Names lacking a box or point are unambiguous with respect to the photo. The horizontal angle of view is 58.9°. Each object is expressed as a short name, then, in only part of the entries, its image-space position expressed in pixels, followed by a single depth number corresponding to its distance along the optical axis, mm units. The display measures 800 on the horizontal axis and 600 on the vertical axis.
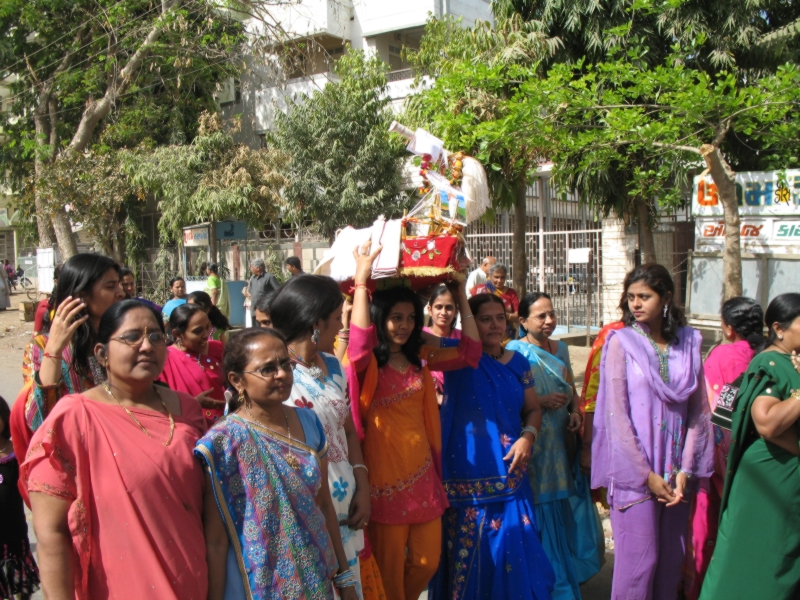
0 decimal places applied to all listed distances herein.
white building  19203
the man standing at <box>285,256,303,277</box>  10070
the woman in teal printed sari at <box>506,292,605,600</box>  3580
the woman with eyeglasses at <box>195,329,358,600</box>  2023
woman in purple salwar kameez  3199
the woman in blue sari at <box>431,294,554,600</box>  3197
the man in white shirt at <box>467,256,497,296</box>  9055
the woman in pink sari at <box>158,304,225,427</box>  3621
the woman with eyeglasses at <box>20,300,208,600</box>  1882
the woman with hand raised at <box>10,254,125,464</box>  2451
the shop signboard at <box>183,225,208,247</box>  14422
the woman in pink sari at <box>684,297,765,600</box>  3543
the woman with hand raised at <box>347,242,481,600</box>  2975
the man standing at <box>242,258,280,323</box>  11086
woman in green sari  2721
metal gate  11797
